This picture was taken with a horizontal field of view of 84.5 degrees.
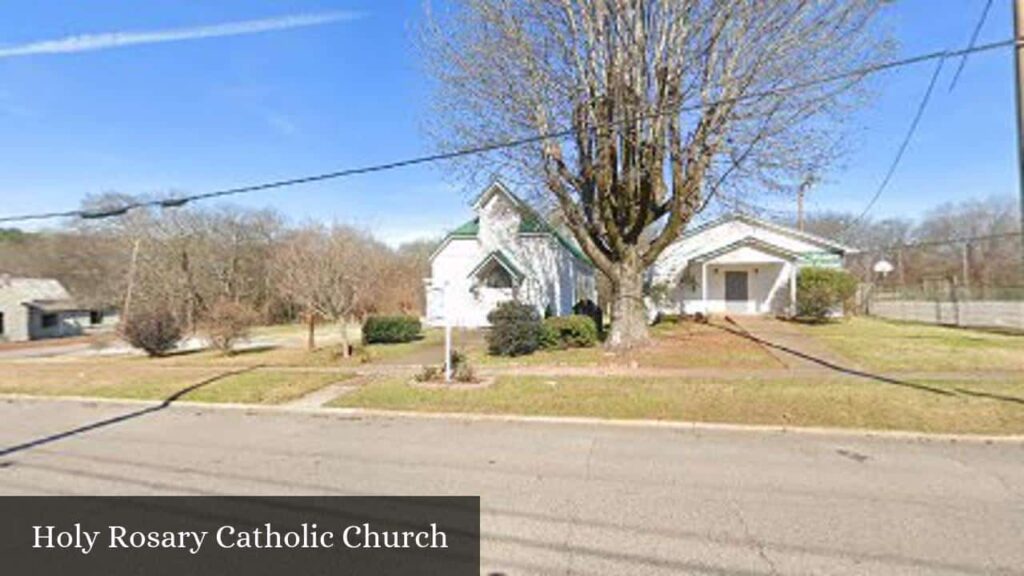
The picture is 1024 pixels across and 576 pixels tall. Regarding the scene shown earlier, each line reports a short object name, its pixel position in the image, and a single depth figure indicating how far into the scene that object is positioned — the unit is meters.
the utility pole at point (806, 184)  14.23
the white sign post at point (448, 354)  11.23
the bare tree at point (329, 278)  17.30
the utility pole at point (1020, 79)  6.59
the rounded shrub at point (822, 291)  22.61
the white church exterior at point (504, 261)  24.80
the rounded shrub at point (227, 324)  18.72
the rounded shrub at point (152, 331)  19.34
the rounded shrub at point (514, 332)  15.20
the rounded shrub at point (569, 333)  16.19
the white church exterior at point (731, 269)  26.16
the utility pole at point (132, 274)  36.61
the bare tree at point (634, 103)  12.88
